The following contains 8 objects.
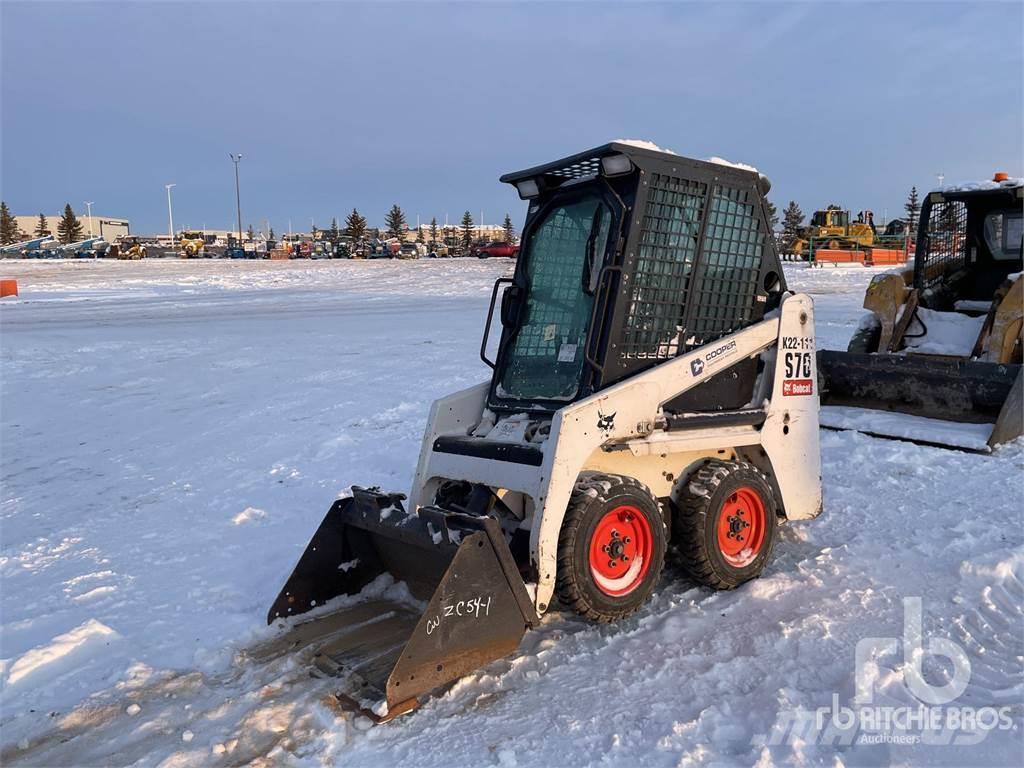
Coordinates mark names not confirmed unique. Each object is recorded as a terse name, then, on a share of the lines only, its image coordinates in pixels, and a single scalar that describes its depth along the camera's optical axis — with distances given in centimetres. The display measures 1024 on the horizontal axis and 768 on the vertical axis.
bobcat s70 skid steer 387
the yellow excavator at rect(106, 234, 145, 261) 5819
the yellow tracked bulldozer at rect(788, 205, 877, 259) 4169
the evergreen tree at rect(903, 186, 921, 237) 7044
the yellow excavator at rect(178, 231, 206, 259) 6097
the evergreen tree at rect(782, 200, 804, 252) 7876
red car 5382
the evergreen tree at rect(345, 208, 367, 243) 7888
